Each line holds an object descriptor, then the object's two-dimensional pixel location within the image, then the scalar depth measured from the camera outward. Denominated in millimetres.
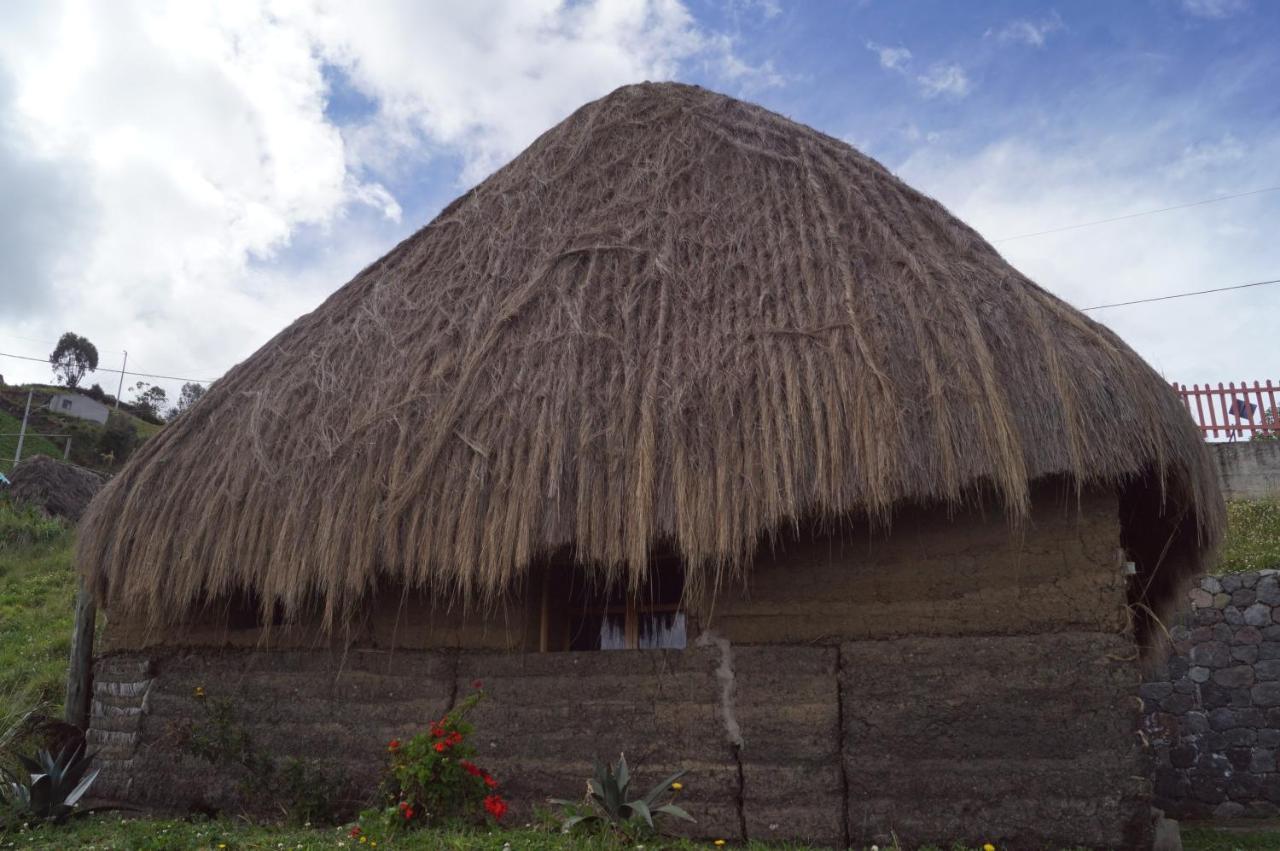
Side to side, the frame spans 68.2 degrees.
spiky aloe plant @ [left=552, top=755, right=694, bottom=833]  4215
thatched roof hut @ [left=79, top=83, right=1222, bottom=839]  4629
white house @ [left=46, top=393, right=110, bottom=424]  44438
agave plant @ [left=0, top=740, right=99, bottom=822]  5555
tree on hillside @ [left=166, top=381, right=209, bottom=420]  40825
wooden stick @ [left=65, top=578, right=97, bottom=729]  7688
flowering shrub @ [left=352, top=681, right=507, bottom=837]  4395
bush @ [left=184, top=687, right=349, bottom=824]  5457
